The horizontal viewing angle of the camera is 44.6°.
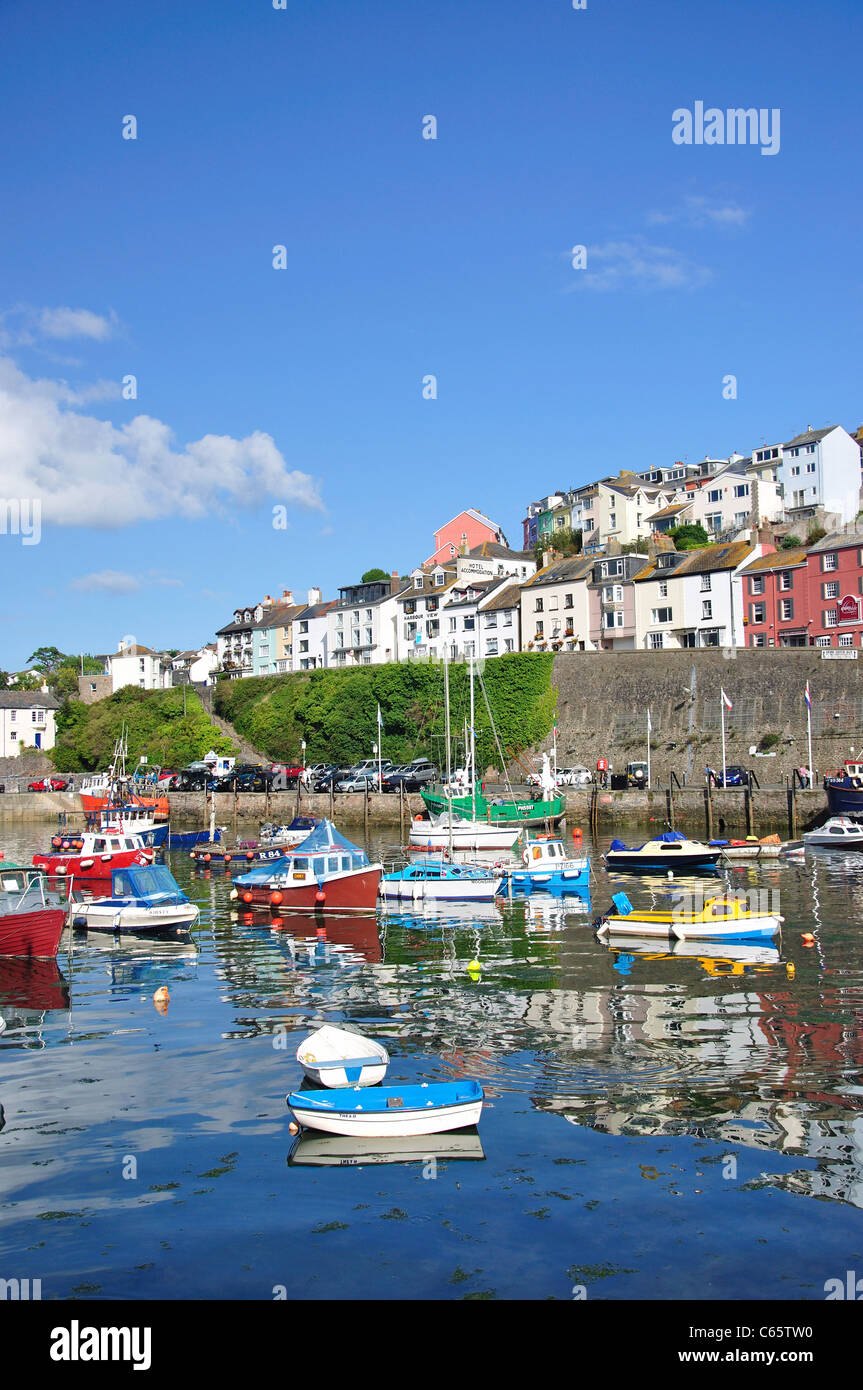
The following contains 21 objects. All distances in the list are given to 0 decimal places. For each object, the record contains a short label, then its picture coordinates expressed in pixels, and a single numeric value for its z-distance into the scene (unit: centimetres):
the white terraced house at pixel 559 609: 7844
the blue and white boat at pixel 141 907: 2958
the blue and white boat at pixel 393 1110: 1355
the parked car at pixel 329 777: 6852
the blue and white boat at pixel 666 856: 3844
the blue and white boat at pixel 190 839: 5366
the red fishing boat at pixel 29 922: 2528
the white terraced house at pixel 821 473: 8881
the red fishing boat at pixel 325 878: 3109
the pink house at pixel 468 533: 11050
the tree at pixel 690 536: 8694
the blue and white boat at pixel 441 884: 3256
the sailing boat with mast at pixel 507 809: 4975
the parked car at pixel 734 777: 5622
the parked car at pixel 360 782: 6544
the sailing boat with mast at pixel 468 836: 4419
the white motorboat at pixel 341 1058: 1494
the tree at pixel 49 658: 15512
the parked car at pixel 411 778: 6450
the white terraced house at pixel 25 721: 10862
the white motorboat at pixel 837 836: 4472
